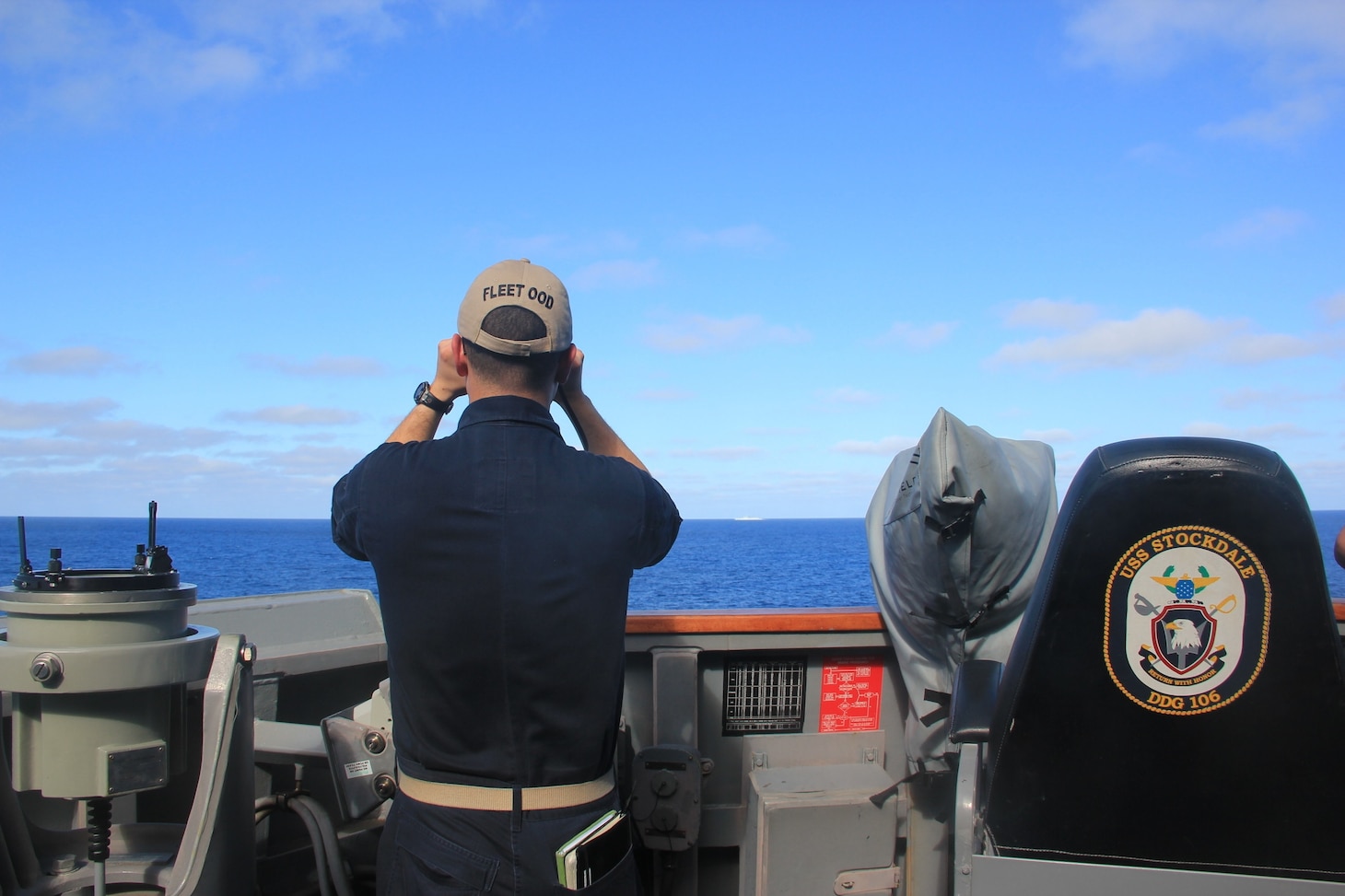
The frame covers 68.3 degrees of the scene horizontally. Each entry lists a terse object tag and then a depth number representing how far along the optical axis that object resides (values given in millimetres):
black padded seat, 1777
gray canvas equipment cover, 2670
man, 1729
